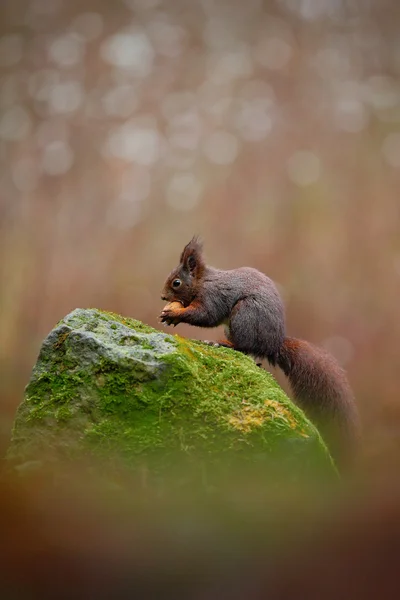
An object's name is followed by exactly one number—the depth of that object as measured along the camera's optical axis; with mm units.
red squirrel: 6437
